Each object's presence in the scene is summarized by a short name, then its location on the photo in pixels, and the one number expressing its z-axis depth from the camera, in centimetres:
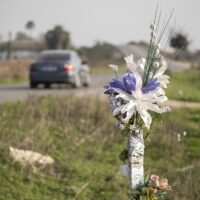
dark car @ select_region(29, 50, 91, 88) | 2206
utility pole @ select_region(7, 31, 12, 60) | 4677
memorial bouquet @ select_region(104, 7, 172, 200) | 466
